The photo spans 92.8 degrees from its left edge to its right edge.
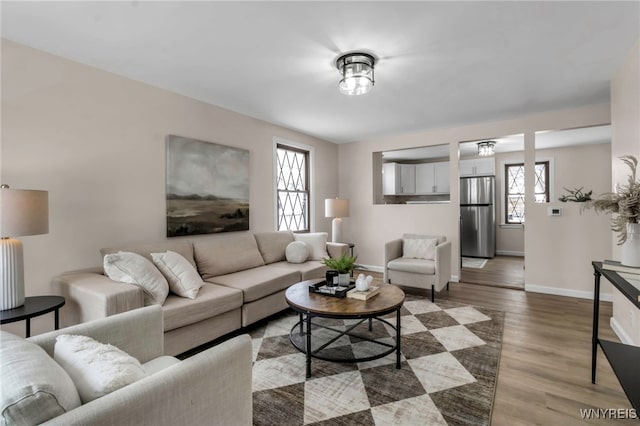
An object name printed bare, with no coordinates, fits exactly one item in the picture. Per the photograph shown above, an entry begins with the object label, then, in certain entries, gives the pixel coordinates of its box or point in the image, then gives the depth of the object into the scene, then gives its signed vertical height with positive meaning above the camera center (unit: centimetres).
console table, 142 -83
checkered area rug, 176 -117
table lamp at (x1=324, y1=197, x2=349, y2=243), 478 -1
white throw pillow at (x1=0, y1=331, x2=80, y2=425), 76 -47
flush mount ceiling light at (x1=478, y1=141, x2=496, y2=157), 561 +115
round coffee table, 213 -70
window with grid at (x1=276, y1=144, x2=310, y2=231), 480 +39
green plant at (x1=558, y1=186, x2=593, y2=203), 378 +13
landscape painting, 328 +29
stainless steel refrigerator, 671 -18
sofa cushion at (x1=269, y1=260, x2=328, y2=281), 348 -67
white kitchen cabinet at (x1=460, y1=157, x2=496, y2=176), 678 +96
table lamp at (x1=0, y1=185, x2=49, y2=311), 184 -9
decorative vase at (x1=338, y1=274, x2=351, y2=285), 270 -61
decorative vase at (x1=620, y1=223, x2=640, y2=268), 186 -24
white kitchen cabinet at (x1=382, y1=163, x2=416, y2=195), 682 +71
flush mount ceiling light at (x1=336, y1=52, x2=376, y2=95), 251 +118
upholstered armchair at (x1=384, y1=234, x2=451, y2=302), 376 -68
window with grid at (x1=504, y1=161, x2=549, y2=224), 697 +34
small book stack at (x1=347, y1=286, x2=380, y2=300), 240 -67
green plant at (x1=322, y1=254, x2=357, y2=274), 266 -47
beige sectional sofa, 213 -66
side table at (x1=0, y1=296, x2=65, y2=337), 180 -60
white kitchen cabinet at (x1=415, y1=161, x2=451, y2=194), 675 +72
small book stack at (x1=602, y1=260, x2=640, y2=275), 183 -37
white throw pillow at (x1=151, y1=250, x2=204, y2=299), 250 -52
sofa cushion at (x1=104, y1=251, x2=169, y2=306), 225 -46
